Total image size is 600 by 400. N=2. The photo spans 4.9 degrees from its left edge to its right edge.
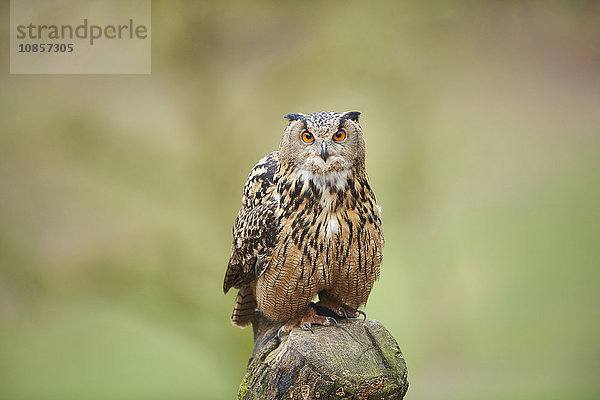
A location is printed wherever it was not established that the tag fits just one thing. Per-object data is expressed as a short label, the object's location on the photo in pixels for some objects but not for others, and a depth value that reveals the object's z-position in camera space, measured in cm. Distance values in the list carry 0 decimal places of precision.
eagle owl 1505
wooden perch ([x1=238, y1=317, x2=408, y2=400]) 1492
